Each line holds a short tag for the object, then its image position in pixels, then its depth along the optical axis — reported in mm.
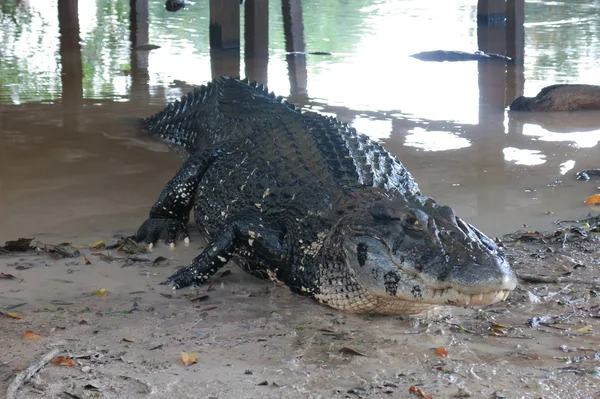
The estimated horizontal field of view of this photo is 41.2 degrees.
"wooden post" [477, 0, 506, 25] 13500
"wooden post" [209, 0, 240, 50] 11258
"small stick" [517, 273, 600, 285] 3711
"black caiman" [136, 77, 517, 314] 3012
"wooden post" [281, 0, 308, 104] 9484
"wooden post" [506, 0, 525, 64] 11477
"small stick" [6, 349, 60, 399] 2531
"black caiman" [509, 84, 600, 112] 7832
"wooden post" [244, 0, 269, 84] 11219
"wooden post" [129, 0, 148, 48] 13326
